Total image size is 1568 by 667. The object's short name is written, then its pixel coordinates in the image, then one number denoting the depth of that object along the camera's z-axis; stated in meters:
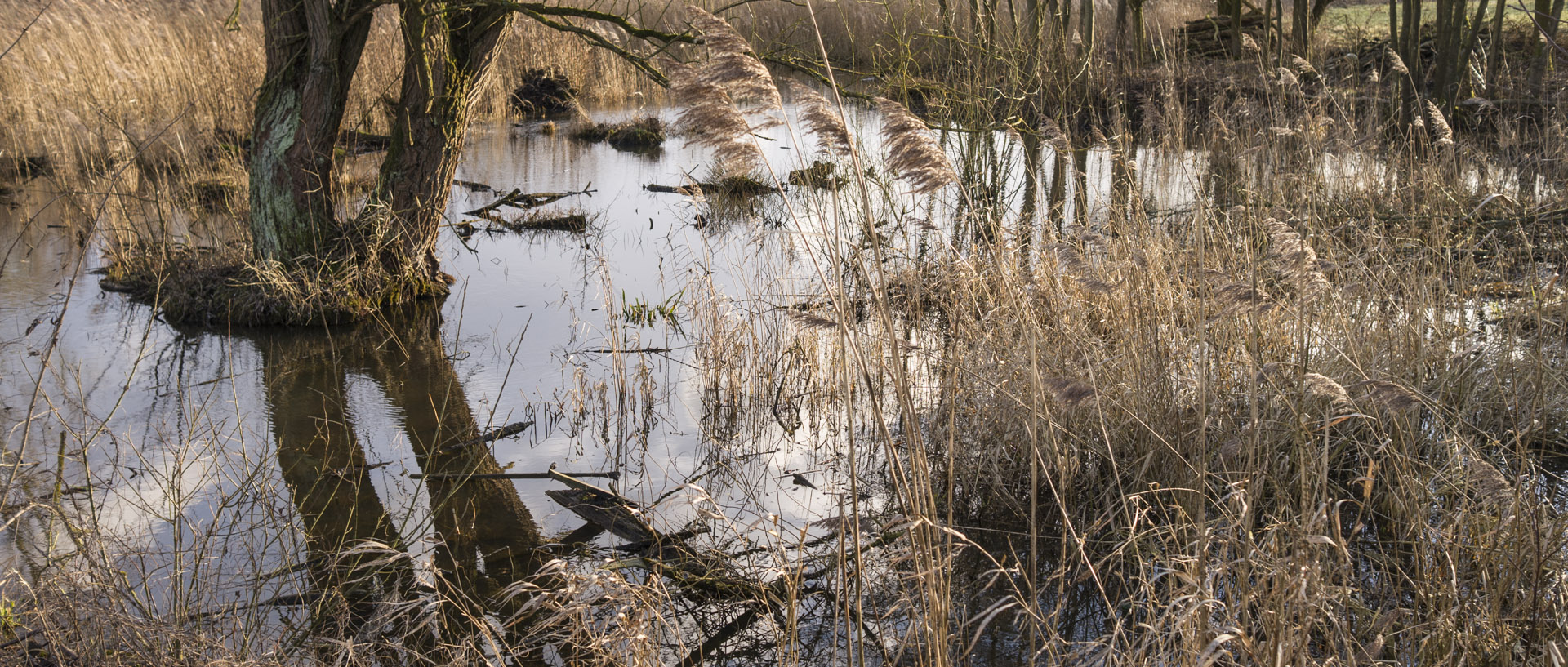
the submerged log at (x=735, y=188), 8.67
